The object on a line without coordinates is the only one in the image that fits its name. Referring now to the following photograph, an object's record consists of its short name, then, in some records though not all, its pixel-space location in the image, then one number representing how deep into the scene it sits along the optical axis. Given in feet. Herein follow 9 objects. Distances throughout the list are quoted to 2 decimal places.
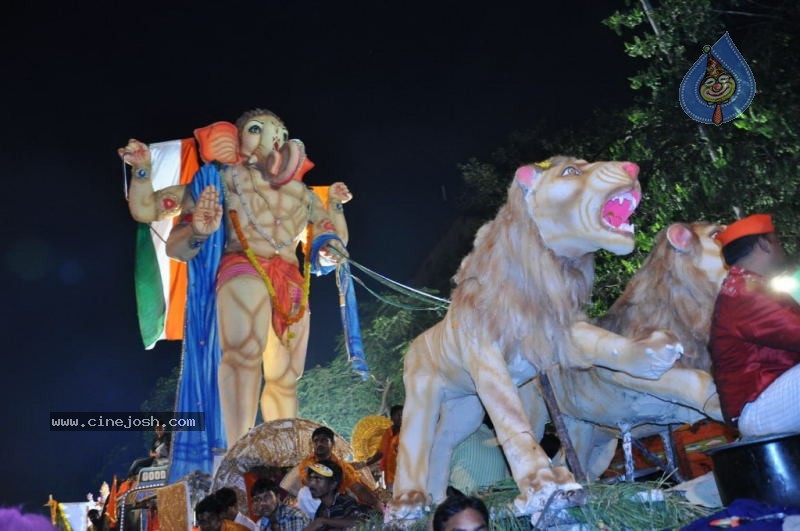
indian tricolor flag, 25.11
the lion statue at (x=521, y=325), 12.32
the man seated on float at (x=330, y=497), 14.80
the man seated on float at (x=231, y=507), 15.74
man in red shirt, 9.71
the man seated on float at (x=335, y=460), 16.88
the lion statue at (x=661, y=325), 13.32
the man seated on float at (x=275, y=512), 15.80
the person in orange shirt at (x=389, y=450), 20.25
